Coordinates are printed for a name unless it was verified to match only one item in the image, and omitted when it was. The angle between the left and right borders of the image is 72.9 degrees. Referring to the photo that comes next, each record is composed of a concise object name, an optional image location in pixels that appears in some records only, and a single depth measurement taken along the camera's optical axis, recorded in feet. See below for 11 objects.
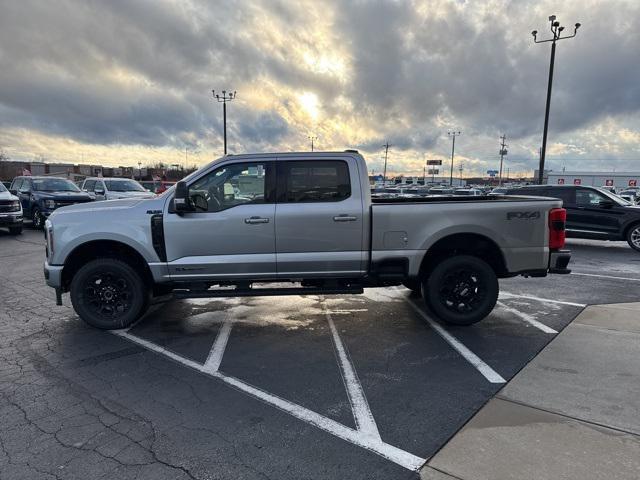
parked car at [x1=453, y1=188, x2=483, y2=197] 125.66
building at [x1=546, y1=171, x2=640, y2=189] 279.12
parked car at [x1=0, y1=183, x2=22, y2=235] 44.78
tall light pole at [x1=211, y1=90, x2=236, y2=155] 121.90
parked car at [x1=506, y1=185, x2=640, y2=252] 38.42
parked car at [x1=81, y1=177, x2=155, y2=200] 55.93
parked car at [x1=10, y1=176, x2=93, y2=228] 48.93
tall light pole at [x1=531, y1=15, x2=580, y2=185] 66.90
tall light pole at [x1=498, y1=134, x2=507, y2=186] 254.94
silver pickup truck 16.90
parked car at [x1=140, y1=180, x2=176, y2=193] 77.73
